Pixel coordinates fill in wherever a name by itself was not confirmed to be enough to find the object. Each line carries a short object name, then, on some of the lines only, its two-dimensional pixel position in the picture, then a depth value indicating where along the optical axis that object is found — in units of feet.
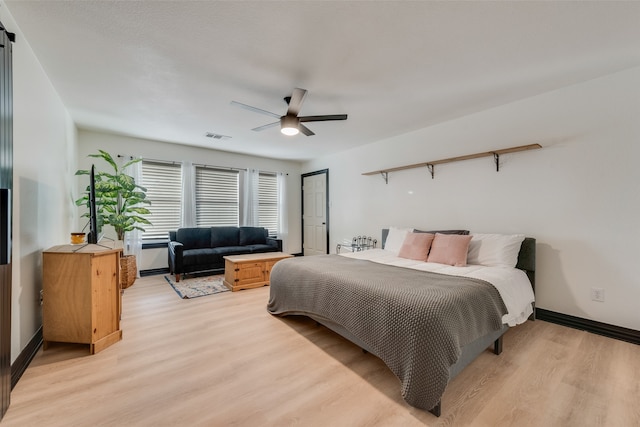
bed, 5.08
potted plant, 12.51
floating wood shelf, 9.66
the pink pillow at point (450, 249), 9.55
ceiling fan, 8.61
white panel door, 19.89
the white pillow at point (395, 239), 12.53
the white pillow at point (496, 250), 9.26
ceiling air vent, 14.46
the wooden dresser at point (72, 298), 7.02
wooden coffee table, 12.83
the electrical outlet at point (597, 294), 8.46
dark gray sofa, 14.35
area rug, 12.23
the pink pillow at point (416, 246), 10.57
